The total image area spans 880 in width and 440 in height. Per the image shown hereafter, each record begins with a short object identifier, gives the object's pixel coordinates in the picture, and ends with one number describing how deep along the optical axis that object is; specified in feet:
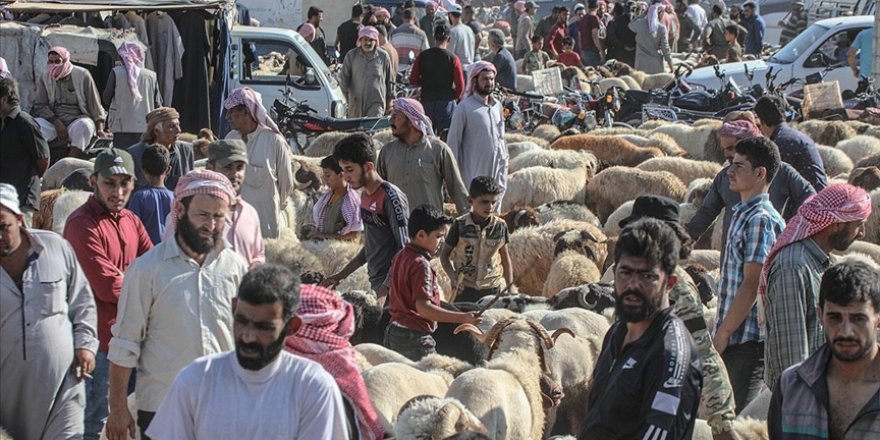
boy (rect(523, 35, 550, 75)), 84.61
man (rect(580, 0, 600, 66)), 90.89
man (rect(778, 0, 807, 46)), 99.96
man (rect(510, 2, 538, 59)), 96.43
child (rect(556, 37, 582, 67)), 86.17
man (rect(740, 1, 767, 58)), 89.45
